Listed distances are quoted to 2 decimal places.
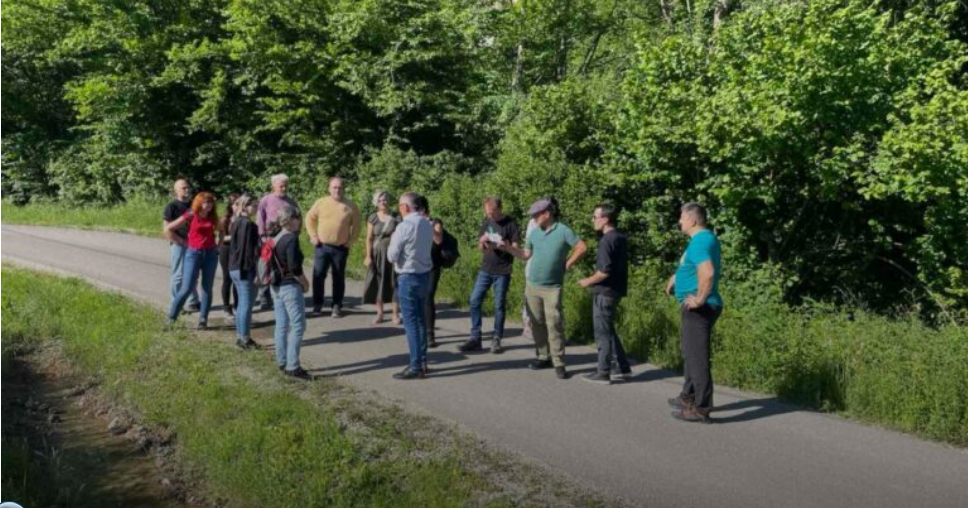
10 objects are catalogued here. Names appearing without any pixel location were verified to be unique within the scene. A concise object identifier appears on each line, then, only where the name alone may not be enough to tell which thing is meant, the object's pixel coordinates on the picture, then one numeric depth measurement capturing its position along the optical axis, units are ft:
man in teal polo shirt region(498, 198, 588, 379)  31.19
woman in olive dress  38.34
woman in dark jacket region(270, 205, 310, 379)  30.76
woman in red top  37.70
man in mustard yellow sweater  40.83
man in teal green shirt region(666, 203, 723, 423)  25.68
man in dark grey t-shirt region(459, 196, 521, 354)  34.50
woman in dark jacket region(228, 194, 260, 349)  34.12
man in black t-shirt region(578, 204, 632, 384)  30.09
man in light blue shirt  30.89
